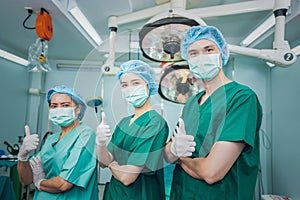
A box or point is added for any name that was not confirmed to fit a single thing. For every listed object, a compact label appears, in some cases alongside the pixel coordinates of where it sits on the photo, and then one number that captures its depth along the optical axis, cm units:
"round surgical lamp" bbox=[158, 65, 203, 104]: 110
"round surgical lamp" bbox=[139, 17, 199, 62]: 111
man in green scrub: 86
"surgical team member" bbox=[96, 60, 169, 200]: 98
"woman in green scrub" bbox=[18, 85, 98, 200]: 126
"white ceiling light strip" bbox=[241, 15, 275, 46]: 226
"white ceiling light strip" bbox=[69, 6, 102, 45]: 223
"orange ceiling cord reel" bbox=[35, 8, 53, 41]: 195
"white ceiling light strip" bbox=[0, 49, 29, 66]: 325
